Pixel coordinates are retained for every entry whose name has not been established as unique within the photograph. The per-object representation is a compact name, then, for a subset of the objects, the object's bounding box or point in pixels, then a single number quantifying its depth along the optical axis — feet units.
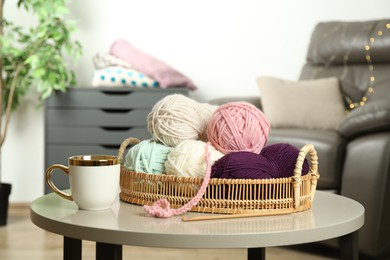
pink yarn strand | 5.51
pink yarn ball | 5.86
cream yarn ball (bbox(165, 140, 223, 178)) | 5.75
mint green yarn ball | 5.96
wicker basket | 5.62
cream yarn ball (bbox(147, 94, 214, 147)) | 6.00
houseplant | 12.78
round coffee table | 5.09
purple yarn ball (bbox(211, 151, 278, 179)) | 5.64
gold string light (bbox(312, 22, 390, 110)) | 12.73
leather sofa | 9.57
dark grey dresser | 13.21
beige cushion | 12.21
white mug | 5.67
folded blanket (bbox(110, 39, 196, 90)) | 13.55
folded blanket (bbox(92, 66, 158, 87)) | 13.50
